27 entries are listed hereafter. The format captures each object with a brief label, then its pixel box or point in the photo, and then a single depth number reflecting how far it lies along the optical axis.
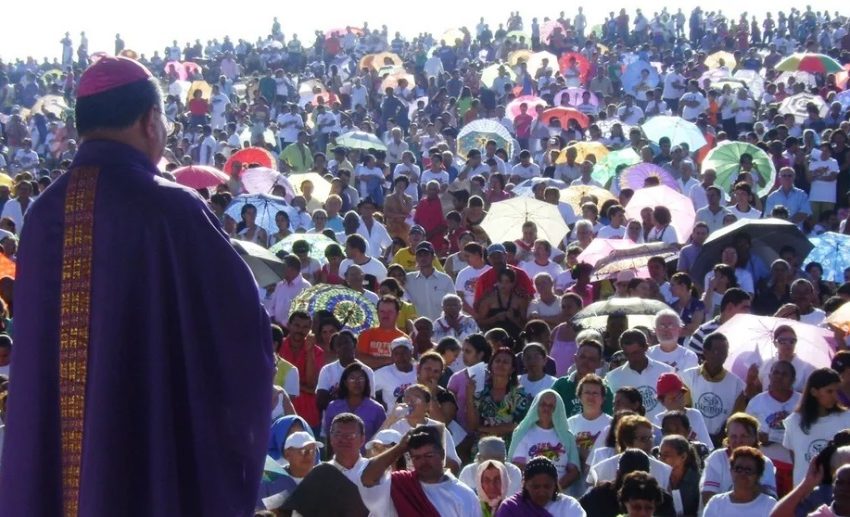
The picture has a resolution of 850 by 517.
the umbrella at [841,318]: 11.37
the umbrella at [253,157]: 21.75
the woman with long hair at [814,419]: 9.11
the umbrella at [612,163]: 20.44
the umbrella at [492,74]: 32.59
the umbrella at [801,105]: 25.25
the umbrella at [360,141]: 24.83
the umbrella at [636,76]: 31.66
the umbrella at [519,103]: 27.50
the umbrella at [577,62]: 33.62
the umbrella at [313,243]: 14.94
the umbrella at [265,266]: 13.12
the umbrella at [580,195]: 18.56
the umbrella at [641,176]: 18.34
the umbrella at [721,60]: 33.53
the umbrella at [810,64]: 30.52
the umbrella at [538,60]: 34.16
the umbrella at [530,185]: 18.61
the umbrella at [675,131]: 22.97
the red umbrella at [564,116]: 26.06
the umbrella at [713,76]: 30.66
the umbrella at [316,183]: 19.75
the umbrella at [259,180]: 19.28
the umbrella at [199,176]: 19.47
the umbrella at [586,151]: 21.98
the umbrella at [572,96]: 29.31
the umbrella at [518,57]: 34.34
